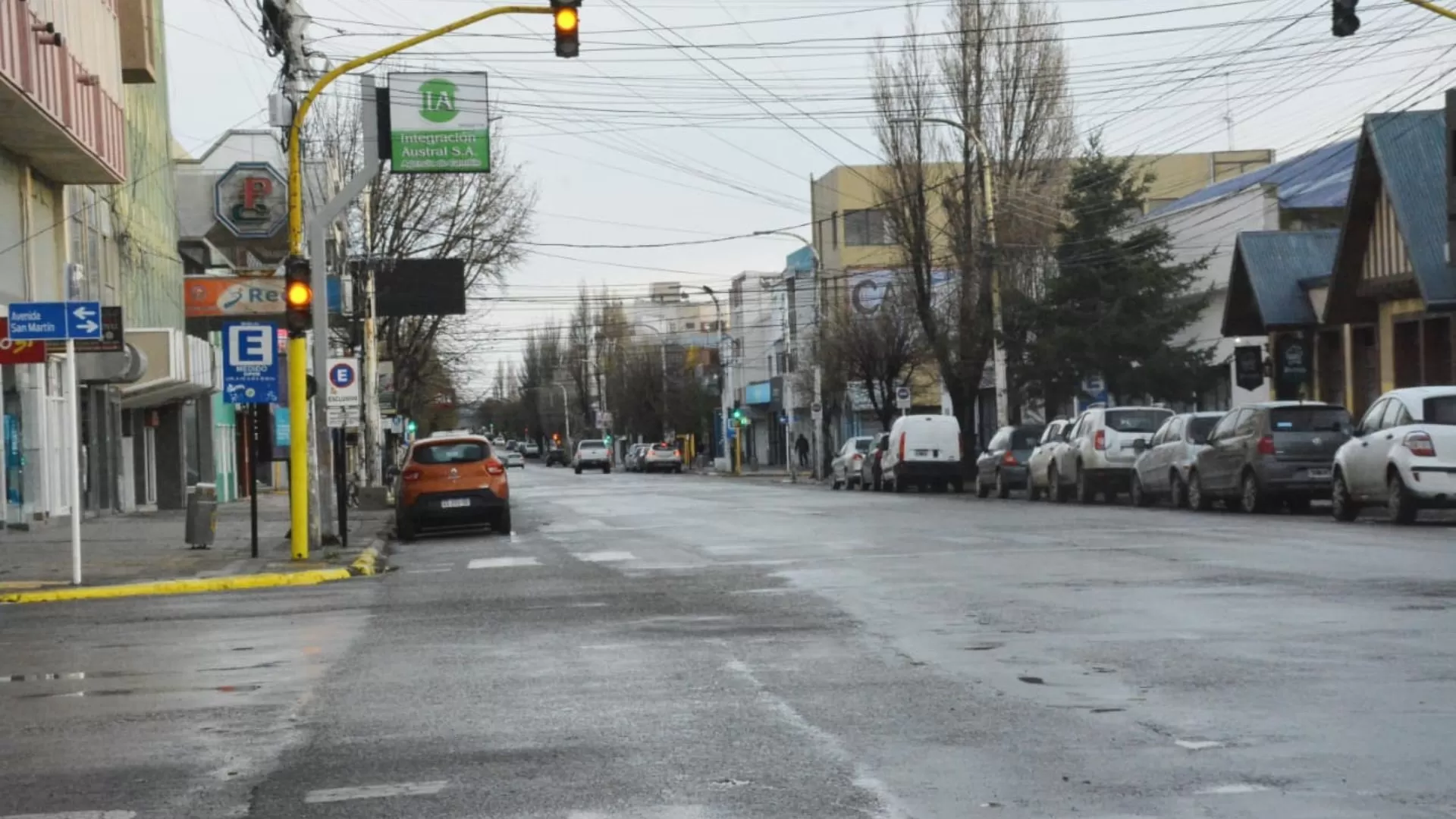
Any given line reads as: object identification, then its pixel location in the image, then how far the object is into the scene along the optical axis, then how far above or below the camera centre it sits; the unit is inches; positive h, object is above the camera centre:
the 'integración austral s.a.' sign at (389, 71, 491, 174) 1223.5 +192.4
